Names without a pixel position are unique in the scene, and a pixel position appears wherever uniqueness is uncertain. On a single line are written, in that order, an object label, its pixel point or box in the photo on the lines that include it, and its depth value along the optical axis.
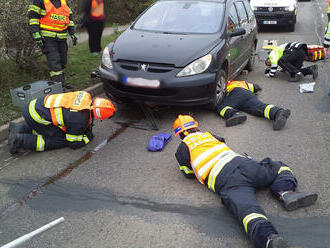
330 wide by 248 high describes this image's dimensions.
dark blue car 5.20
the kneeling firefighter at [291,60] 7.32
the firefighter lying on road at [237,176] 3.09
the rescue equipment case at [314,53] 7.59
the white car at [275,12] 13.29
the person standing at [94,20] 8.74
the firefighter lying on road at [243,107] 5.29
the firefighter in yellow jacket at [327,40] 9.16
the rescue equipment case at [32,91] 5.27
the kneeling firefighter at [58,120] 4.43
